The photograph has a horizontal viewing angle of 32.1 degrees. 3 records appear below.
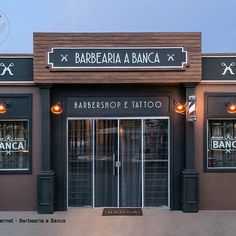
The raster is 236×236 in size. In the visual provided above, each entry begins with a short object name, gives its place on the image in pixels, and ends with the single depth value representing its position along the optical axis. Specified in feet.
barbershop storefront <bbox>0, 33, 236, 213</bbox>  31.32
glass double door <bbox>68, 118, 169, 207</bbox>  33.35
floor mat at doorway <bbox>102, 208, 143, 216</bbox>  31.27
